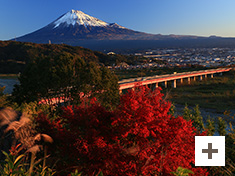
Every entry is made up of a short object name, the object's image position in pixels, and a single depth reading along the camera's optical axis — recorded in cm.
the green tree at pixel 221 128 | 1589
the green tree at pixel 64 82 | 1908
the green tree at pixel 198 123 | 1612
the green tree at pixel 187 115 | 1684
